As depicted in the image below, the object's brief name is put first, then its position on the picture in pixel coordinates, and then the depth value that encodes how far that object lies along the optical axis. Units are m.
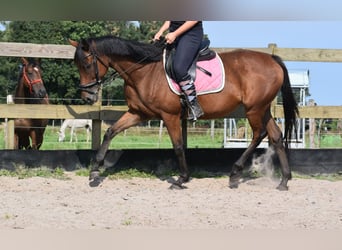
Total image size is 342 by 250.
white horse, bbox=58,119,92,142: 20.88
